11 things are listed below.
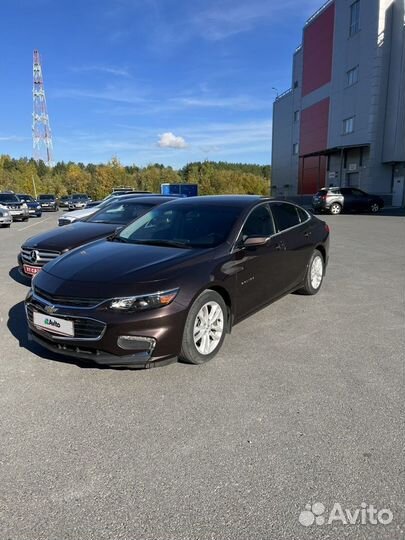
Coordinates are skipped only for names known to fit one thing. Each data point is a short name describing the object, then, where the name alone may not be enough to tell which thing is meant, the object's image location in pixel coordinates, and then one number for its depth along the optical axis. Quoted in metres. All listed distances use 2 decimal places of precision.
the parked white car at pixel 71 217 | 10.09
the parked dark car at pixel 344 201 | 25.89
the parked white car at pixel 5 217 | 18.06
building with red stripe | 28.27
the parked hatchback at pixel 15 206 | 22.25
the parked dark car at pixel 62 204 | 46.46
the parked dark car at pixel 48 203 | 37.38
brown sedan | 3.36
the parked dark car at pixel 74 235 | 6.43
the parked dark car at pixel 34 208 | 28.48
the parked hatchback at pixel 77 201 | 38.12
